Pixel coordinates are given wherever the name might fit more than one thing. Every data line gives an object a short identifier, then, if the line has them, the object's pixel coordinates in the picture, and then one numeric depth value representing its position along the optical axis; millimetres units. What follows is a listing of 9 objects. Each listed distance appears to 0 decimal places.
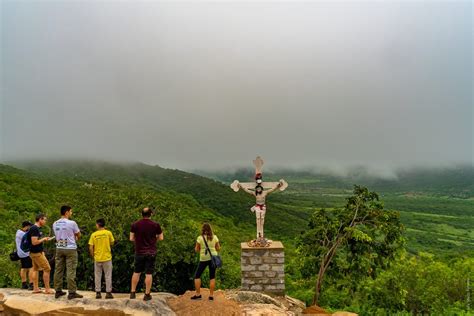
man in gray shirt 8688
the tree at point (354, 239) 13055
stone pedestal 11602
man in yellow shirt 8875
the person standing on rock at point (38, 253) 8938
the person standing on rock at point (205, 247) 9117
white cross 12593
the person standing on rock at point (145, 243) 8867
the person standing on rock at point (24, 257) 9555
